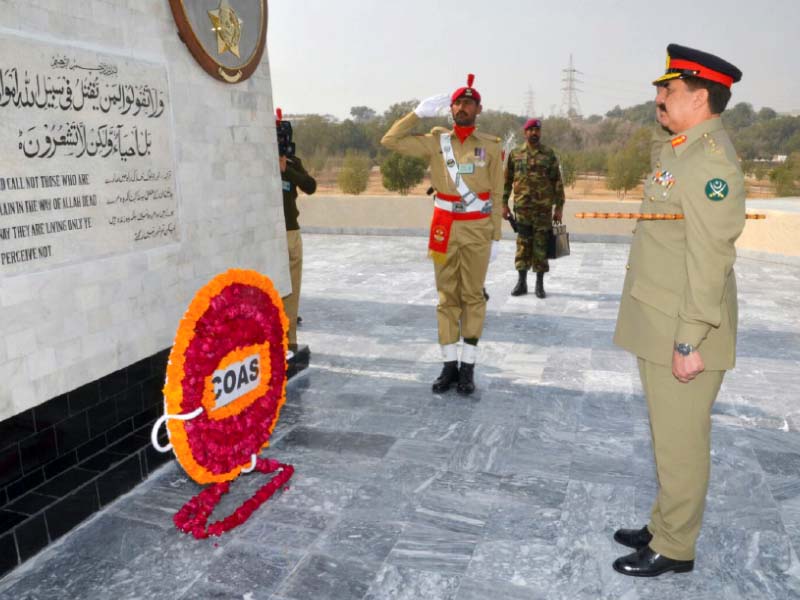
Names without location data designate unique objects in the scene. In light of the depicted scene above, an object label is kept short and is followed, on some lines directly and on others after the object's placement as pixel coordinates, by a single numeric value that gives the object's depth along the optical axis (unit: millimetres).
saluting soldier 4477
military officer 2184
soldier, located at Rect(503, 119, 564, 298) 7180
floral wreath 2707
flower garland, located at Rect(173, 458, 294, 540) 2867
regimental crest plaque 3664
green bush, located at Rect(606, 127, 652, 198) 28531
